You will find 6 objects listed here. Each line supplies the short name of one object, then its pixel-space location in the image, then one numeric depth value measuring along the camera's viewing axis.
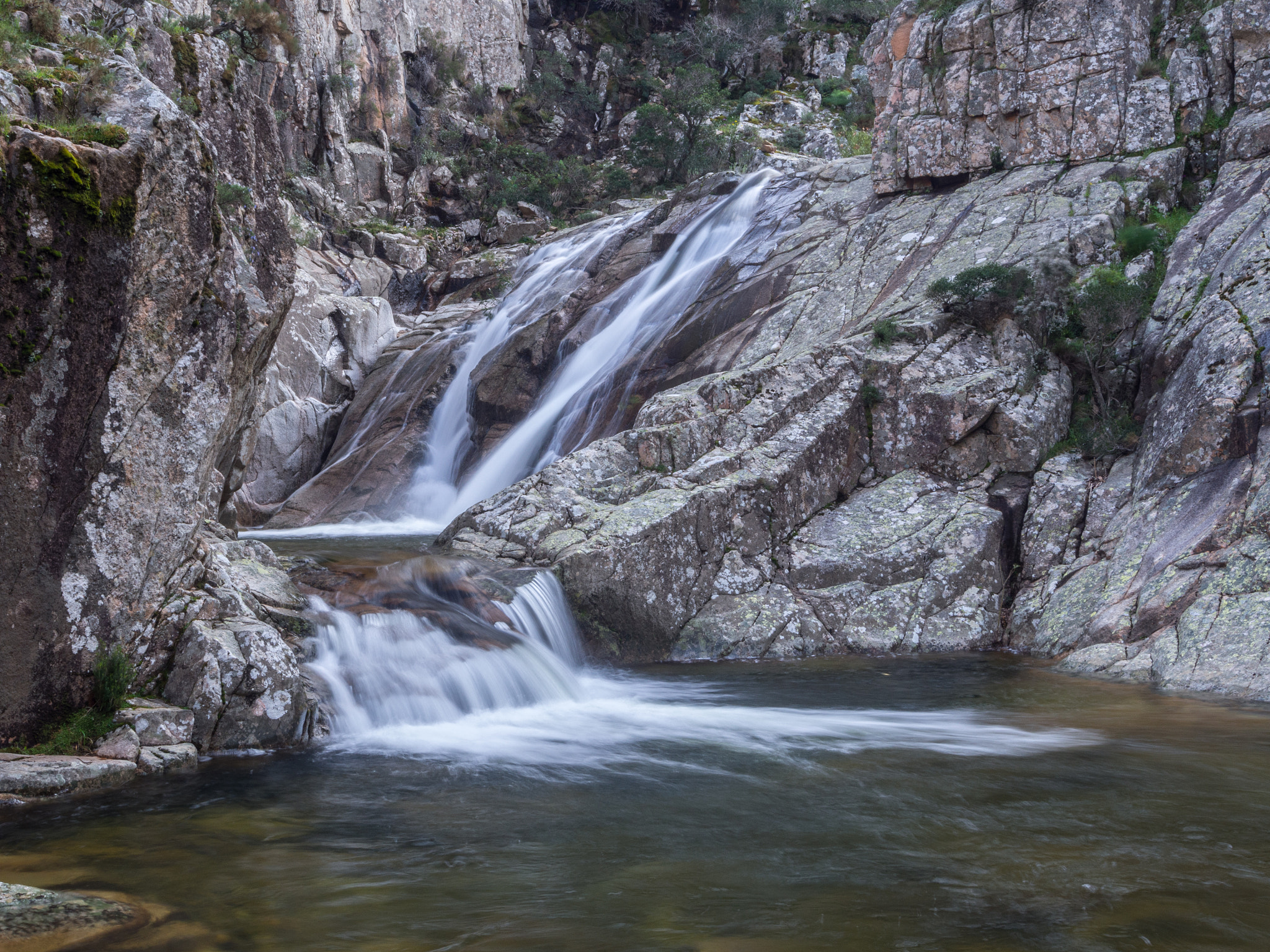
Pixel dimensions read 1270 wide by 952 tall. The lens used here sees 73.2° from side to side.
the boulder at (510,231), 33.25
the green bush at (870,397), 12.73
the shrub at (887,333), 13.30
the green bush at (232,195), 10.55
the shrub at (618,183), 35.28
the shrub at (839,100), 39.88
